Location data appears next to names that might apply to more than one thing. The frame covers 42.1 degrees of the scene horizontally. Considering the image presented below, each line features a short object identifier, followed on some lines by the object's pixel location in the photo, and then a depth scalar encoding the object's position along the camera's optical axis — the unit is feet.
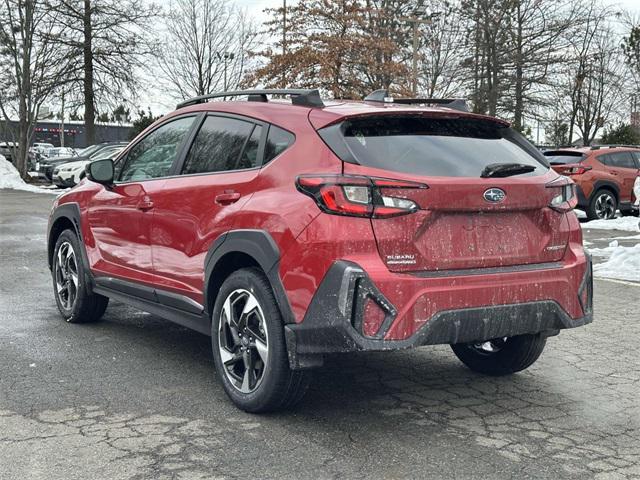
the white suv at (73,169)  84.69
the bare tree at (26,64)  101.45
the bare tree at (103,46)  106.01
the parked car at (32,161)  133.45
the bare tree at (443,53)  117.29
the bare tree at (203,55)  129.70
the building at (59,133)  279.69
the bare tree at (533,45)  112.27
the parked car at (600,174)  55.06
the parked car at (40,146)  154.56
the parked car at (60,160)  88.69
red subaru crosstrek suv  12.41
